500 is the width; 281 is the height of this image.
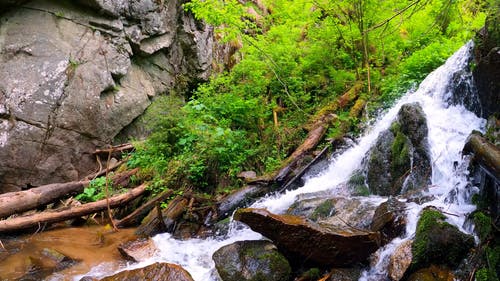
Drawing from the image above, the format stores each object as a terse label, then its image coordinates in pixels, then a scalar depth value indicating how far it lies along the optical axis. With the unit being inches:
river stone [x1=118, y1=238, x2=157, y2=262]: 207.3
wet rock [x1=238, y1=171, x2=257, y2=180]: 277.3
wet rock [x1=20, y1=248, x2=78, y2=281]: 187.5
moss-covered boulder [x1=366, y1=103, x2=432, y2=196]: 234.4
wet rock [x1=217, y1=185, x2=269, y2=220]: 253.3
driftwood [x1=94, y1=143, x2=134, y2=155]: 353.9
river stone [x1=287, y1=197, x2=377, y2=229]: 202.8
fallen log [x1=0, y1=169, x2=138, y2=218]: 249.4
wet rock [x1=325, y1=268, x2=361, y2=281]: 159.6
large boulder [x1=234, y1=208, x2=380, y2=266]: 162.7
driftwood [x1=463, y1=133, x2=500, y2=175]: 141.0
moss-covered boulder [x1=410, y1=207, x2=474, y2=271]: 152.3
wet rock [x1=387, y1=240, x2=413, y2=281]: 152.6
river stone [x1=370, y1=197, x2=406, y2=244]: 177.9
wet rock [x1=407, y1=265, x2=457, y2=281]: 145.9
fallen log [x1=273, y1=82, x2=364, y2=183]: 278.5
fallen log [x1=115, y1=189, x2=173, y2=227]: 267.6
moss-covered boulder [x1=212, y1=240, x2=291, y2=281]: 167.2
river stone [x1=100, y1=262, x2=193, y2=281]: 168.6
